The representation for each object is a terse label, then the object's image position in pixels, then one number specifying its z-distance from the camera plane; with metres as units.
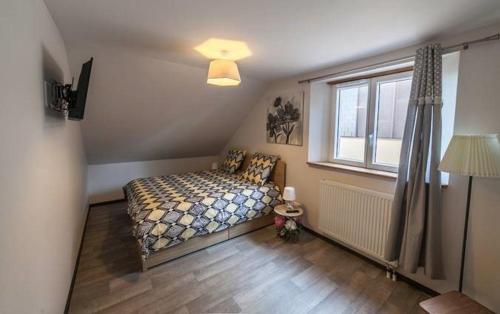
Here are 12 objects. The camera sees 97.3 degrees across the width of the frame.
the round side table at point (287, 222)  2.78
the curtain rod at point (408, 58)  1.55
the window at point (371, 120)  2.33
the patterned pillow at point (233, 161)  4.03
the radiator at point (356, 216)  2.17
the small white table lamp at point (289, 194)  2.80
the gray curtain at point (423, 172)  1.73
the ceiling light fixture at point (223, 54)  1.98
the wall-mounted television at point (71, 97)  1.51
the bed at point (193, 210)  2.22
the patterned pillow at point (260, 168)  3.31
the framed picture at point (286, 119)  3.04
